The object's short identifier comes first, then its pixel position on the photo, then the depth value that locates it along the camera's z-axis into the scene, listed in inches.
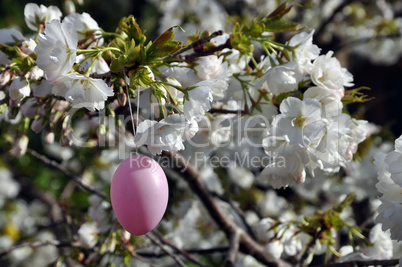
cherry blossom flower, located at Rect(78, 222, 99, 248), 47.5
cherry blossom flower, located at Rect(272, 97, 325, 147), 39.5
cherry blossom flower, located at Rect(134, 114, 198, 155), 37.9
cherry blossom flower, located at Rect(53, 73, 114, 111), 38.2
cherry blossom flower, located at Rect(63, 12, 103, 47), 41.0
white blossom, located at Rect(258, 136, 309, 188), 40.3
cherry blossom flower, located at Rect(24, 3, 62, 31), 42.2
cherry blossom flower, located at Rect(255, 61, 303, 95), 40.0
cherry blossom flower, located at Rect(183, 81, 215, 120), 38.5
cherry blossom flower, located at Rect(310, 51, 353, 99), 40.5
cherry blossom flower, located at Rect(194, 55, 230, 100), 40.3
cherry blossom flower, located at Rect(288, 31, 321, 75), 40.7
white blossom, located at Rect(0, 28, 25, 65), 40.8
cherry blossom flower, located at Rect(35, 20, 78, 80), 38.0
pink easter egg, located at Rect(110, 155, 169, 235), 38.5
